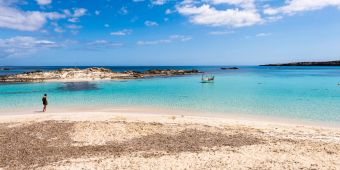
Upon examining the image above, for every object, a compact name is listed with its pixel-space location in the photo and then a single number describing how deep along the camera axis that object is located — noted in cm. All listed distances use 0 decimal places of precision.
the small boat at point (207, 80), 6534
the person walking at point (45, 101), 2734
